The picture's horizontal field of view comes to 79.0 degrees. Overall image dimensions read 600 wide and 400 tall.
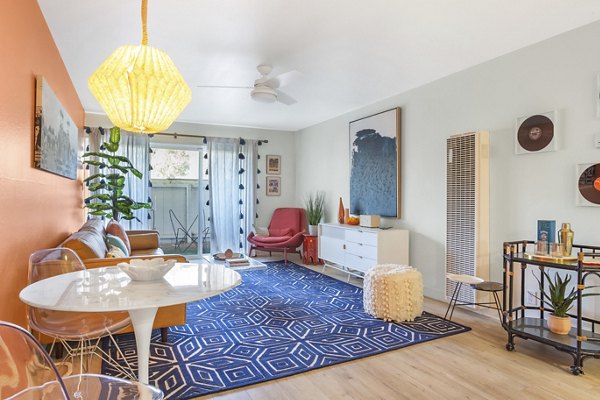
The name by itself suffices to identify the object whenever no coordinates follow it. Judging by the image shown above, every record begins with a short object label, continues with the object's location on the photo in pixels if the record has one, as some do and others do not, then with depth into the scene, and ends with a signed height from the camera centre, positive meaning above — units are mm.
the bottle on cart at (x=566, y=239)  2590 -255
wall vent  3420 -50
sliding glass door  6539 +42
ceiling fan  3521 +1164
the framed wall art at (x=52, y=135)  2559 +560
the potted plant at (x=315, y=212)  6277 -172
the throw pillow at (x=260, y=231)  6633 -533
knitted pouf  3318 -853
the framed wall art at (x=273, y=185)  7148 +323
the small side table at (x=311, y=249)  6098 -799
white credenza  4277 -566
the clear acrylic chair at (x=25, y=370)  983 -477
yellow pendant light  1770 +576
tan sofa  2537 -404
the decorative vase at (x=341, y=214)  5570 -190
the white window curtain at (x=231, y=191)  6574 +203
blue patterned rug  2334 -1097
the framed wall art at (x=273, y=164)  7148 +746
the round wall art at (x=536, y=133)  2986 +596
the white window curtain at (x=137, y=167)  5980 +568
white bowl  1643 -311
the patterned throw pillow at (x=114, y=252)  2950 -434
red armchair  6066 -562
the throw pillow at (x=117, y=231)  4141 -341
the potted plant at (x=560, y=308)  2578 -748
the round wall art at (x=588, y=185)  2705 +139
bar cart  2354 -877
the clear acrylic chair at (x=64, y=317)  1840 -619
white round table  1298 -366
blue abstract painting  4664 +525
